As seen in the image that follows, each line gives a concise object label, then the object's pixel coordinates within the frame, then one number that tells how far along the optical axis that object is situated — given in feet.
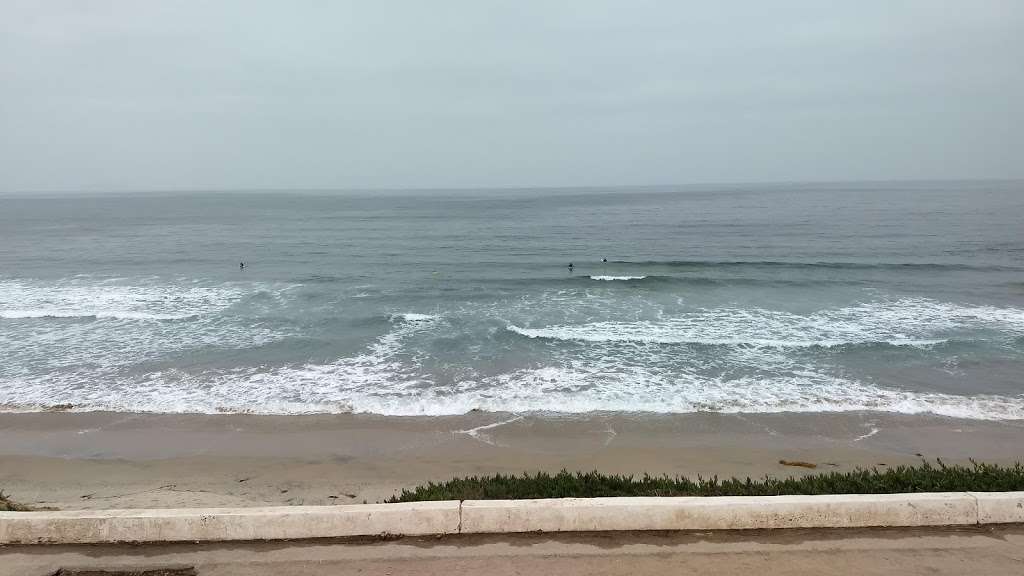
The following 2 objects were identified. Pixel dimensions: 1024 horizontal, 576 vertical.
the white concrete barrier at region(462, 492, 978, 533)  18.48
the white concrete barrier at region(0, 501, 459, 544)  18.13
